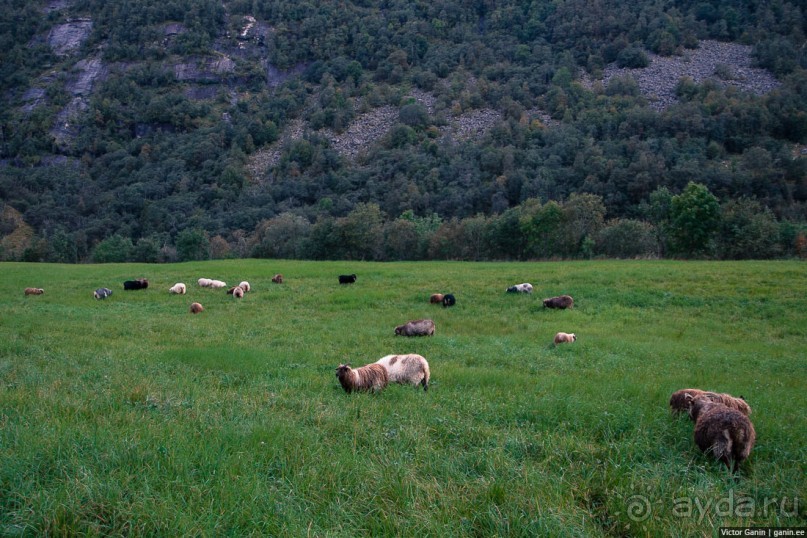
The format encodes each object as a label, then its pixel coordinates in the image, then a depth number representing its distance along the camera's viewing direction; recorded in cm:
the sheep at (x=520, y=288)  2720
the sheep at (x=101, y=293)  2797
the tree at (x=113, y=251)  7919
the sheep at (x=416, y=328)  1783
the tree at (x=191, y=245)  7869
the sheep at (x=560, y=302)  2373
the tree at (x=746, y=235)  5188
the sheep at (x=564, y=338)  1675
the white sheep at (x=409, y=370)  1087
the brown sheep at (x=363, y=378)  1001
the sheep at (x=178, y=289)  2994
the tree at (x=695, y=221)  5238
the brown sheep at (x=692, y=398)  812
